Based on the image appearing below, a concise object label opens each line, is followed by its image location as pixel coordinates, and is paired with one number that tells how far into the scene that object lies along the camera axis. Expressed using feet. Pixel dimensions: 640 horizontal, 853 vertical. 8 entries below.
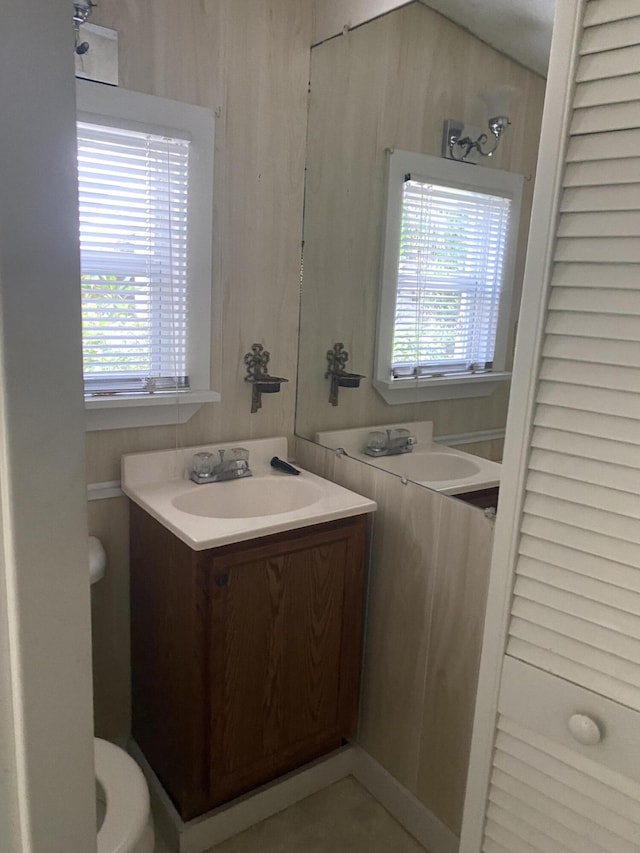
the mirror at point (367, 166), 5.86
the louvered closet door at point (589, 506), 3.22
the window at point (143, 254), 5.63
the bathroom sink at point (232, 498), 5.18
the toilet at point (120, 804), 4.05
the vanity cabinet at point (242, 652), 5.32
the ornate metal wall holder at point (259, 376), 6.83
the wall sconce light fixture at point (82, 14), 5.10
